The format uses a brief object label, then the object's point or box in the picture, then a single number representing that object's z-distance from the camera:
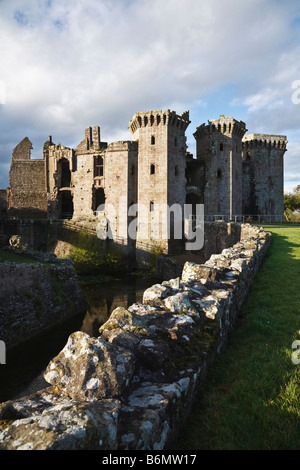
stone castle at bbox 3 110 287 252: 30.17
